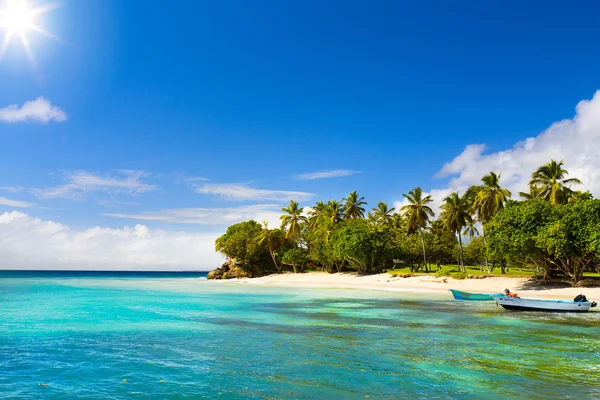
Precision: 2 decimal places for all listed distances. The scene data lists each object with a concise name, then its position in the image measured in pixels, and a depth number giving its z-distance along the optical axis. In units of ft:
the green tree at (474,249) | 256.21
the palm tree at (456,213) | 202.32
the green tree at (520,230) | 123.54
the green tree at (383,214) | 292.40
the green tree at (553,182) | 175.32
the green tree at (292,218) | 274.57
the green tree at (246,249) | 287.69
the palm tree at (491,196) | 186.39
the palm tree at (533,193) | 185.63
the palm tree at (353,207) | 277.85
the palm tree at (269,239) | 277.64
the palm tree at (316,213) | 284.00
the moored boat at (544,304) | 87.20
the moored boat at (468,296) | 111.96
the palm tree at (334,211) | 272.51
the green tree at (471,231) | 262.30
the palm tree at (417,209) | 222.69
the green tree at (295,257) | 268.82
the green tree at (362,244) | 212.02
